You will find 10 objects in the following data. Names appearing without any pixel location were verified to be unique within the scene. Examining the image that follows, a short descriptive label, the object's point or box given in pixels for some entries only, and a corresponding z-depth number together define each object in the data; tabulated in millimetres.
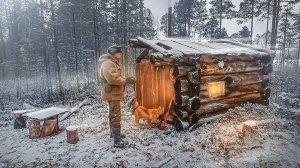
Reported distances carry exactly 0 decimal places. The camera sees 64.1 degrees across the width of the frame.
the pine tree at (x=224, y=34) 32875
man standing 6426
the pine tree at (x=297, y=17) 34769
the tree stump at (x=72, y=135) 7035
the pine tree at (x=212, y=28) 33294
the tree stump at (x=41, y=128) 7629
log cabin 7762
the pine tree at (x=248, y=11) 30391
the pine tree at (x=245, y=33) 33991
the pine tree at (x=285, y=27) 43219
